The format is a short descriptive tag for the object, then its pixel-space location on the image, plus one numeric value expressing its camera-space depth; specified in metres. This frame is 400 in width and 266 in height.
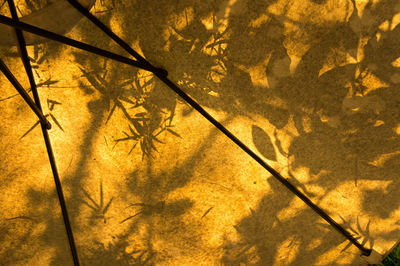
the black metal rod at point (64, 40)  0.49
